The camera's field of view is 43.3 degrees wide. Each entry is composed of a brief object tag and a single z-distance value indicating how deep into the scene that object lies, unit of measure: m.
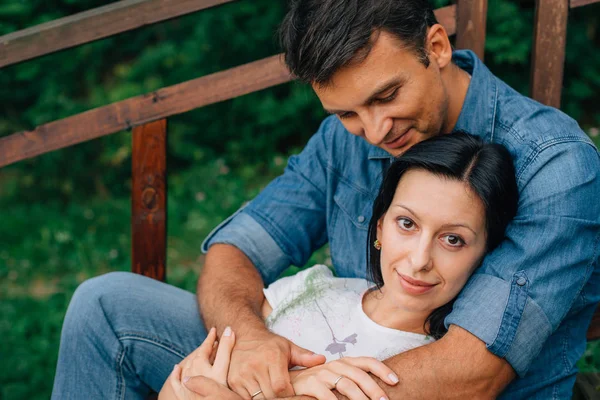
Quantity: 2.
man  2.02
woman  2.10
